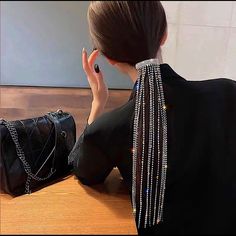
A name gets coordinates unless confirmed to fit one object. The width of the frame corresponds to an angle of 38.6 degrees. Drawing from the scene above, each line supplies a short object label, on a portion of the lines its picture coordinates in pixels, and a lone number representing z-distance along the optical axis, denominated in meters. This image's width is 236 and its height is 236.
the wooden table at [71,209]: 0.63
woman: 0.64
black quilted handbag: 0.73
